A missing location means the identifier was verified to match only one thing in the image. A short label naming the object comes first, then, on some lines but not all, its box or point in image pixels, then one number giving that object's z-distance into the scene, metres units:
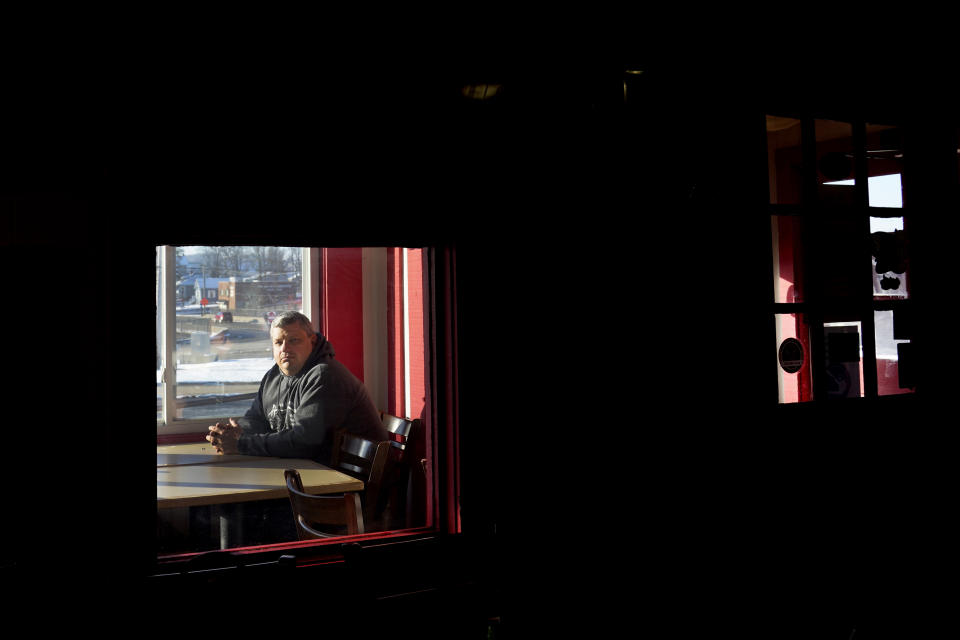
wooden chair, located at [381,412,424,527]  3.84
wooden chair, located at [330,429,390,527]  3.80
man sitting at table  4.29
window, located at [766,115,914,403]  2.52
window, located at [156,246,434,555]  2.52
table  3.00
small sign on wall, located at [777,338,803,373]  2.50
